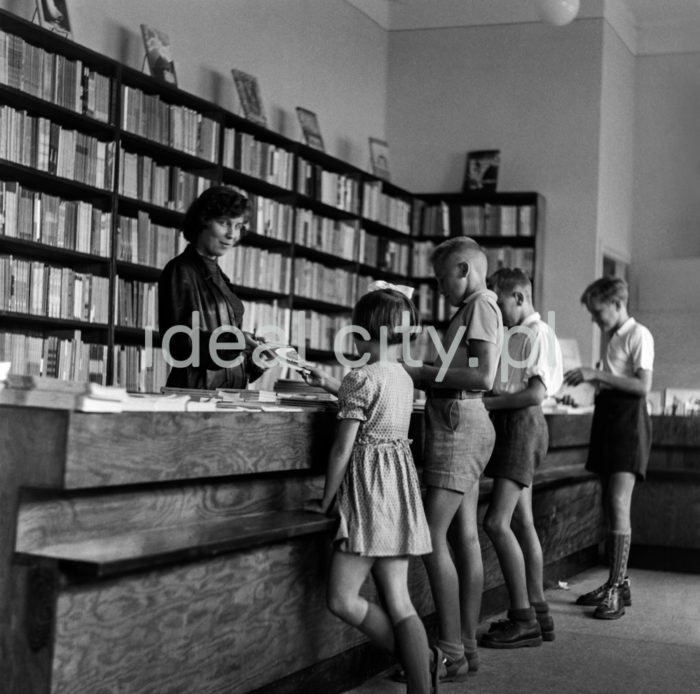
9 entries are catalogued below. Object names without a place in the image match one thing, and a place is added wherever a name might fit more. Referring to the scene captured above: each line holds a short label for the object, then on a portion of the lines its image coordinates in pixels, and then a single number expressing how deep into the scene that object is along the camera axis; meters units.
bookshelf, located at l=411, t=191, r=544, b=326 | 8.61
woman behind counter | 3.57
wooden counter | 2.22
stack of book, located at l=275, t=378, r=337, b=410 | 3.31
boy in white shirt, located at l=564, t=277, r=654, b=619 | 4.78
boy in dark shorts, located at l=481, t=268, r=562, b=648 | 3.96
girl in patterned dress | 2.87
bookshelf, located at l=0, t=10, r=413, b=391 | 4.96
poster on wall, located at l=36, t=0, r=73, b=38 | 5.15
